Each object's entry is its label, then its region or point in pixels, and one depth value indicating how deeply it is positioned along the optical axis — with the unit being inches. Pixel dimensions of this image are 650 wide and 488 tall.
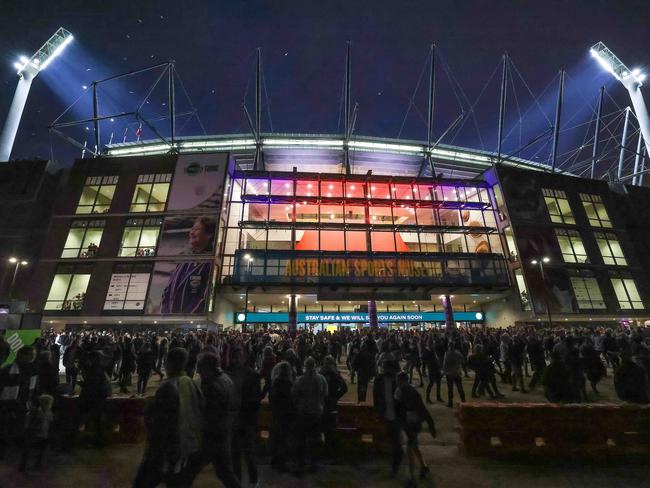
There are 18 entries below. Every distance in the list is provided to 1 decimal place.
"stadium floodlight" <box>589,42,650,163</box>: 1865.2
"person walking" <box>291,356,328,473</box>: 204.1
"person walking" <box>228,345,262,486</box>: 172.1
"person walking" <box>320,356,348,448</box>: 227.1
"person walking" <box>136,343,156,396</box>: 421.1
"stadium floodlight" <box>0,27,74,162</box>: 1700.4
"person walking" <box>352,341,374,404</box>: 375.8
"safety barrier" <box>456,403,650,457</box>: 221.5
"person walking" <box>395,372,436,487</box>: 188.7
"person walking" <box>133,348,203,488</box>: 122.4
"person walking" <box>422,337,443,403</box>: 385.6
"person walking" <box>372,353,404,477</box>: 198.4
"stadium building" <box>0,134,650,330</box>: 1109.7
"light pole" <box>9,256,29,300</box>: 1093.4
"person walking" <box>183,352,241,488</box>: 130.9
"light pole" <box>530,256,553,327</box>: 1157.7
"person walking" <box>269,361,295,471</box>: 204.7
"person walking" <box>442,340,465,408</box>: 356.5
